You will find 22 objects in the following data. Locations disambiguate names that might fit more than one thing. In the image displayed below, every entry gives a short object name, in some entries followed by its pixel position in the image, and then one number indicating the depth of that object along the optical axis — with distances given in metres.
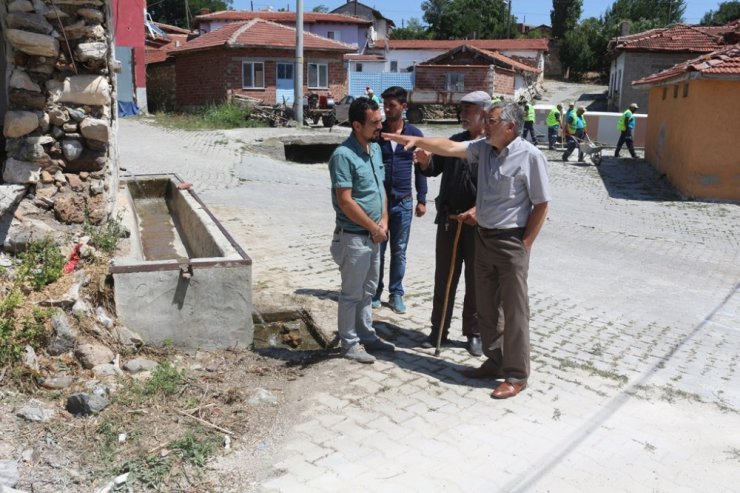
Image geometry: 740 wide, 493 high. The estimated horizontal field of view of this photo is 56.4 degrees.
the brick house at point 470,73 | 33.16
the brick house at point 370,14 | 62.69
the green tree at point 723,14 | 56.98
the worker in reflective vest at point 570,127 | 21.36
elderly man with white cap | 5.13
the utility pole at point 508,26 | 62.41
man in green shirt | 4.67
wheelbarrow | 20.04
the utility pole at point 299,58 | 22.32
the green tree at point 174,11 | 65.19
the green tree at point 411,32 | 69.10
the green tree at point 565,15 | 60.53
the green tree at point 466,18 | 63.94
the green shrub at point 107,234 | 5.75
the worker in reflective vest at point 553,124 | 22.94
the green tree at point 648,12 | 60.88
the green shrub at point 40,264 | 4.85
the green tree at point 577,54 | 52.44
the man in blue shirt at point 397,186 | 5.83
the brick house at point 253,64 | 28.60
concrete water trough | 4.95
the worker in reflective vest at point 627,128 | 21.50
